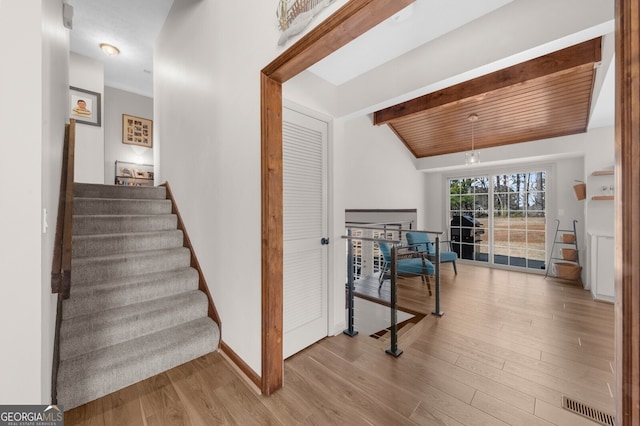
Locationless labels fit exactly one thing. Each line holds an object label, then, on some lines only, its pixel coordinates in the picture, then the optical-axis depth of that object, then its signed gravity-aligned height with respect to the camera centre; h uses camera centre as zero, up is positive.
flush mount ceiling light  3.83 +2.46
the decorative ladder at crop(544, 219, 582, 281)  4.42 -0.78
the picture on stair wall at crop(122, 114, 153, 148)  5.28 +1.71
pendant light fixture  4.09 +0.91
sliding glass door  5.22 -0.11
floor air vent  1.55 -1.24
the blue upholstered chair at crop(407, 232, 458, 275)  4.67 -0.64
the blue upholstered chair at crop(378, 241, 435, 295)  3.95 -0.83
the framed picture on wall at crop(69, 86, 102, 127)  4.12 +1.72
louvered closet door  2.24 -0.15
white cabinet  3.52 -0.75
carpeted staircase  1.70 -0.75
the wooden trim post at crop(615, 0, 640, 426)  0.56 +0.01
